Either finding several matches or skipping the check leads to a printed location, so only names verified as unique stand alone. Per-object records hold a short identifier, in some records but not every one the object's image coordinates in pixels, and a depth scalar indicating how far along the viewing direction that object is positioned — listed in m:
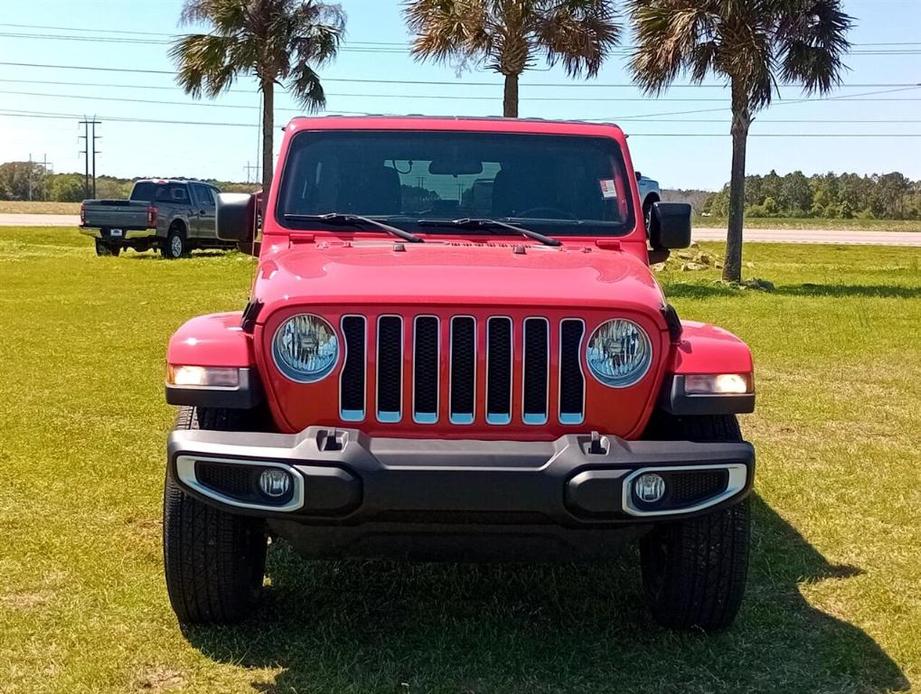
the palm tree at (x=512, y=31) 19.16
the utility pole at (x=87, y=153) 83.88
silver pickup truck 23.05
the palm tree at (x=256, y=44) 23.95
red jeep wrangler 3.08
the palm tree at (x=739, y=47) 18.02
